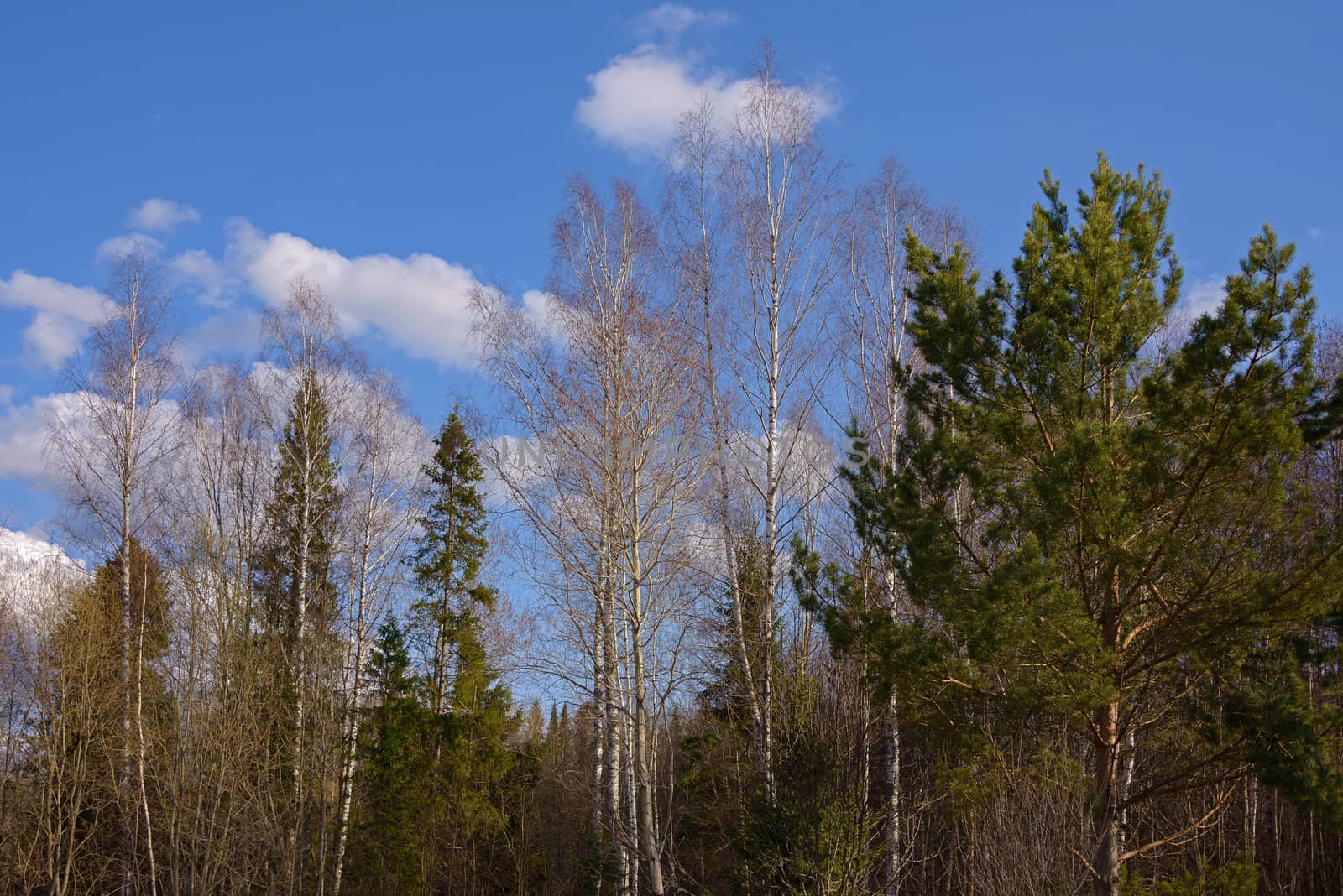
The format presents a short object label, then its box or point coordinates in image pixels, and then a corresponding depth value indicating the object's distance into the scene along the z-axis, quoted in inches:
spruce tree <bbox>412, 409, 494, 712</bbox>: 804.0
